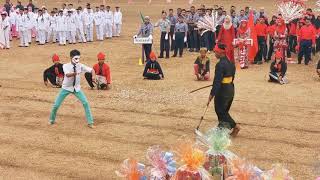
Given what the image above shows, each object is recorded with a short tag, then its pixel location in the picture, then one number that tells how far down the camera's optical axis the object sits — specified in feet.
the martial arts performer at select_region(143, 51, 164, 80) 53.72
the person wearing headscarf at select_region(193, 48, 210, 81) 52.90
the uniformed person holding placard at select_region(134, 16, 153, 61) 62.90
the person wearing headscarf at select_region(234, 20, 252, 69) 60.34
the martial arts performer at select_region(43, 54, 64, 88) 50.34
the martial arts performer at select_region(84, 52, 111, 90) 49.34
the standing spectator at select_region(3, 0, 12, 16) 86.48
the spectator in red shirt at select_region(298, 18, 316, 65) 61.05
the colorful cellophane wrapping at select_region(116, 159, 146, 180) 19.29
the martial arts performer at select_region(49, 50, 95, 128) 36.63
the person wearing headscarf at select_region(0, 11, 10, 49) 76.79
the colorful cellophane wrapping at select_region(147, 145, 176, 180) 19.03
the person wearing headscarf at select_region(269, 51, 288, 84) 51.44
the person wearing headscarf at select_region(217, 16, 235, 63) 54.80
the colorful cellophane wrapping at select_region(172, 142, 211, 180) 17.93
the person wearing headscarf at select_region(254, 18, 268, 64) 63.00
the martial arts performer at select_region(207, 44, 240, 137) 32.27
